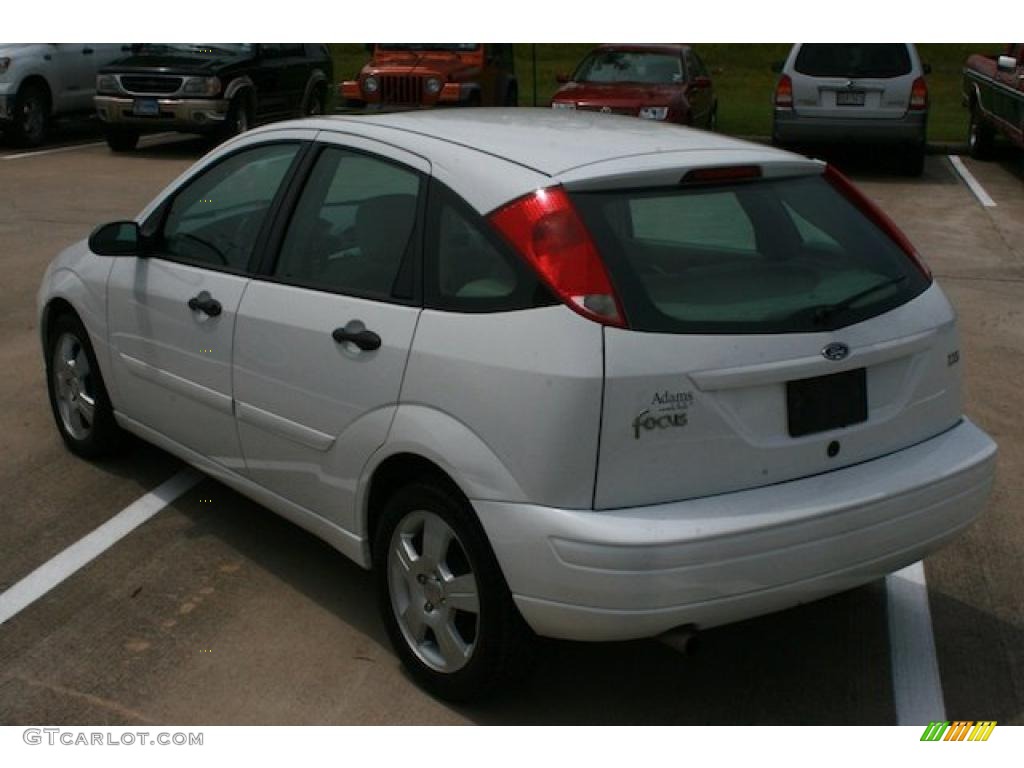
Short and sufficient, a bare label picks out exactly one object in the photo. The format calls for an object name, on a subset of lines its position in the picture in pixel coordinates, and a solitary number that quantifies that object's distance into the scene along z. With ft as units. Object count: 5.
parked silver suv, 54.44
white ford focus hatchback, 12.07
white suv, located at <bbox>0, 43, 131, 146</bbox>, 58.34
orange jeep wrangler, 60.23
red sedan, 54.19
